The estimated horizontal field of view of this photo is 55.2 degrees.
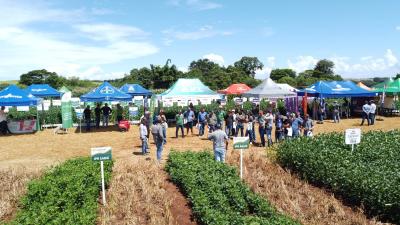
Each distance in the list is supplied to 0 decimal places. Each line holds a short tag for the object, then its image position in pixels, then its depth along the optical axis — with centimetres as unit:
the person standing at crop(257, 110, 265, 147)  1664
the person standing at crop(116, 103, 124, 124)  2449
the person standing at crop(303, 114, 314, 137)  1675
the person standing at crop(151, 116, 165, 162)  1364
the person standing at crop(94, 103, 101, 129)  2425
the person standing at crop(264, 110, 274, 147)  1666
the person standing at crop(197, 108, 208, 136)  1983
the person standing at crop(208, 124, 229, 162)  1230
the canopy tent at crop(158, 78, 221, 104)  2481
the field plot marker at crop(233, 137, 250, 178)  1099
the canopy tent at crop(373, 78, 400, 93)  2976
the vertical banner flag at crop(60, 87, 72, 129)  2273
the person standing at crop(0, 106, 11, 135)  2267
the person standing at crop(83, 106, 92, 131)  2327
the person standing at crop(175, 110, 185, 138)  1959
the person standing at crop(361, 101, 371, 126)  2358
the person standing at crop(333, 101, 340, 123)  2538
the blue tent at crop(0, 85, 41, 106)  2172
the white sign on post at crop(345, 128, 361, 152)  1228
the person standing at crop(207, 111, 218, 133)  1848
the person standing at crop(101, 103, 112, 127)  2459
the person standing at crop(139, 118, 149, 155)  1496
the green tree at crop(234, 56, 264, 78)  9759
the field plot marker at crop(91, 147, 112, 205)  948
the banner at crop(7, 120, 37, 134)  2302
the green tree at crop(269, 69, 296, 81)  9062
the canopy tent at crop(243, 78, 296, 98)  2652
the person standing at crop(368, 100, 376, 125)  2359
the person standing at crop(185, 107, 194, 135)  2002
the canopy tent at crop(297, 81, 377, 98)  2650
